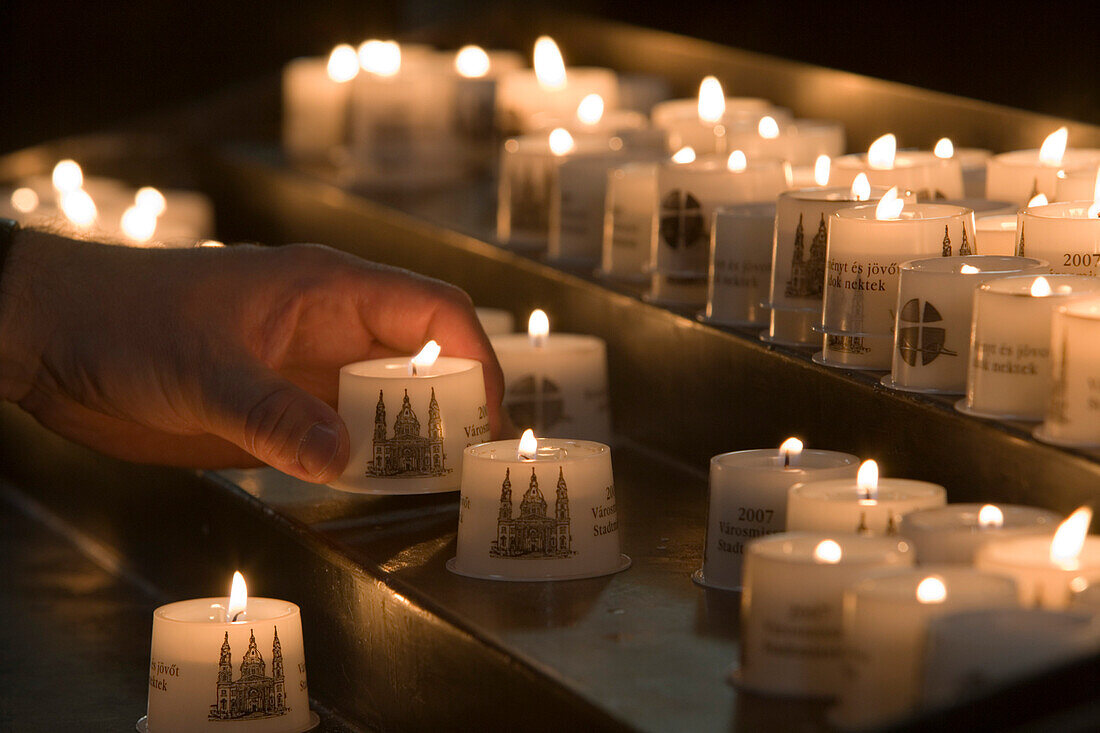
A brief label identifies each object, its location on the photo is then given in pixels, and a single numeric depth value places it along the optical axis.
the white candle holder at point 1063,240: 1.21
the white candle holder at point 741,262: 1.33
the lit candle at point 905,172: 1.34
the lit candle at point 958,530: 1.07
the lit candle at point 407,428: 1.27
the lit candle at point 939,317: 1.19
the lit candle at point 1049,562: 1.03
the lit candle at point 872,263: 1.23
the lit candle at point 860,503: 1.10
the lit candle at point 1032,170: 1.35
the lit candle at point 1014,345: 1.14
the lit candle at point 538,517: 1.19
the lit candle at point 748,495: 1.16
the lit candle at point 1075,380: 1.11
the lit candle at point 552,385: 1.39
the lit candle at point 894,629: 1.02
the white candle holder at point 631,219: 1.45
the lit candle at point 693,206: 1.39
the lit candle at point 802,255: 1.28
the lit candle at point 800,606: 1.06
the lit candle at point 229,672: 1.20
